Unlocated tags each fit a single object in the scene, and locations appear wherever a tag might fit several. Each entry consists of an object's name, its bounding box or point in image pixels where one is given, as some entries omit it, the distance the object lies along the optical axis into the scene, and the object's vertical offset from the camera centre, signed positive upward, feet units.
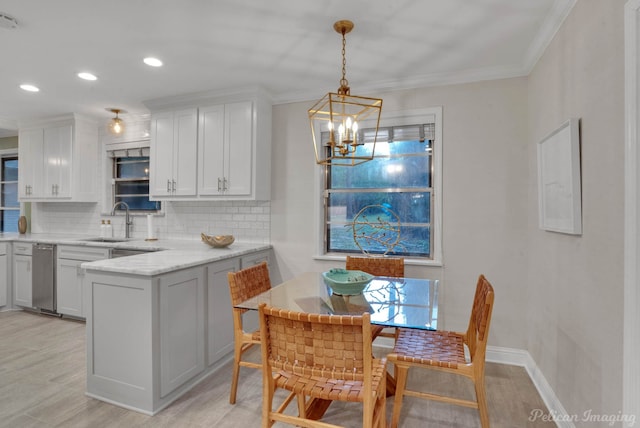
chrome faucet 14.56 -0.28
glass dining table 5.82 -1.67
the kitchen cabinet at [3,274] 13.79 -2.45
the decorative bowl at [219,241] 11.05 -0.87
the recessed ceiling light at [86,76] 10.34 +4.18
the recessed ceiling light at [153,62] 9.27 +4.16
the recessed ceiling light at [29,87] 11.27 +4.19
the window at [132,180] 14.74 +1.48
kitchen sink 14.23 -1.08
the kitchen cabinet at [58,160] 14.62 +2.34
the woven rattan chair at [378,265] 9.60 -1.43
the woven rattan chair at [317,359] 4.47 -1.98
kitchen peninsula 7.16 -2.55
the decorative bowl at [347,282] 6.75 -1.36
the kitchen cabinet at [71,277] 12.42 -2.36
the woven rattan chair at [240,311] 7.25 -2.09
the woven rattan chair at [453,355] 6.04 -2.63
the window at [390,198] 10.69 +0.55
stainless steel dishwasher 12.99 -2.44
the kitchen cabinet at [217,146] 11.41 +2.34
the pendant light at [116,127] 12.91 +3.28
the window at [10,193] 17.58 +1.04
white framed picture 6.14 +0.70
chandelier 11.15 +2.77
